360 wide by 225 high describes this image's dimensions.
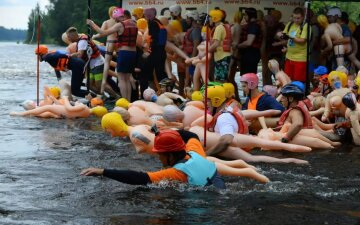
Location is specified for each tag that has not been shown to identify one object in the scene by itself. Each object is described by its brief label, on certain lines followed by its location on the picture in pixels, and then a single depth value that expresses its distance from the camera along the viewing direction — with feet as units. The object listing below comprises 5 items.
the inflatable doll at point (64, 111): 53.72
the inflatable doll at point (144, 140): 31.55
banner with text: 67.41
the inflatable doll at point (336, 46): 55.69
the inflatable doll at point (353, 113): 42.29
